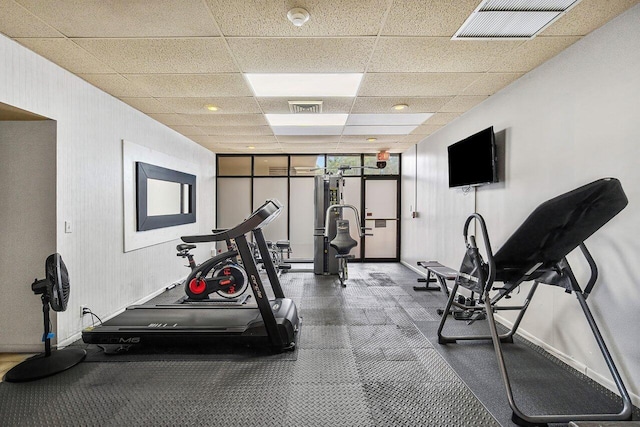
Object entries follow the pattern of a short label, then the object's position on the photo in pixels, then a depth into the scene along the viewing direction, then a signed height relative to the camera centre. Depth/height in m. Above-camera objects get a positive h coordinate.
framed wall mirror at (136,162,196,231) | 4.18 +0.16
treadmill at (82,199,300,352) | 2.88 -1.11
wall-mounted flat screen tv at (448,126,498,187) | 3.49 +0.60
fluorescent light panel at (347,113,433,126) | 4.39 +1.29
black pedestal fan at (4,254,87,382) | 2.45 -0.91
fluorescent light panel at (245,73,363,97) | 3.13 +1.30
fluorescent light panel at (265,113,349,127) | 4.46 +1.29
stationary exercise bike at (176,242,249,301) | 4.08 -0.95
